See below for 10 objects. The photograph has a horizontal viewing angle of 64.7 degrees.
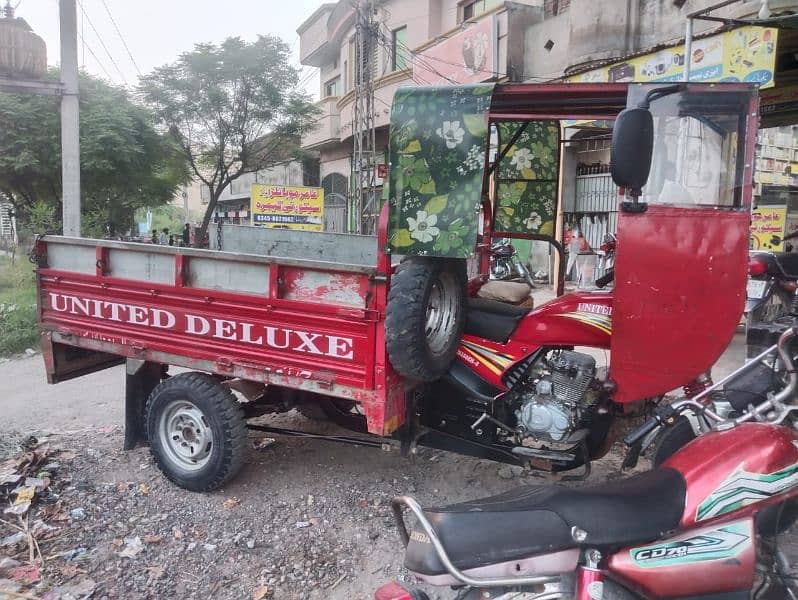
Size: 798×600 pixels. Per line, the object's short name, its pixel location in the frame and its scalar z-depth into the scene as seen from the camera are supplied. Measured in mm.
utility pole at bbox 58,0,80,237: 8406
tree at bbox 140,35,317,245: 20766
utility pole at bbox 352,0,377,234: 17000
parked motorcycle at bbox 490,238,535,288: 11839
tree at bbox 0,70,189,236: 15406
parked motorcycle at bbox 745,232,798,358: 3029
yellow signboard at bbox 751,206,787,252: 8672
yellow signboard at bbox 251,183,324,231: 17594
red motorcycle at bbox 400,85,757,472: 2957
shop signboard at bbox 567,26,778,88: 6094
